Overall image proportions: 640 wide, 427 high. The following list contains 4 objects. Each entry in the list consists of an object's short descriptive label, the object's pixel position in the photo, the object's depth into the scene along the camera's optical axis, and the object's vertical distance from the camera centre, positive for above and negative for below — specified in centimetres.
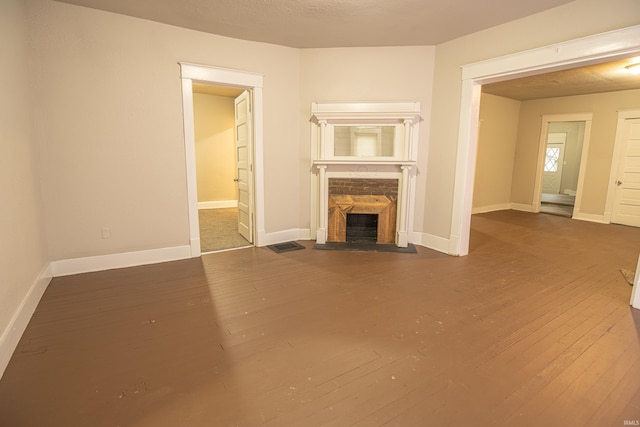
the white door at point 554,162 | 1104 +20
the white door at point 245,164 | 446 -4
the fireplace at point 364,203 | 454 -56
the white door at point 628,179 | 618 -19
